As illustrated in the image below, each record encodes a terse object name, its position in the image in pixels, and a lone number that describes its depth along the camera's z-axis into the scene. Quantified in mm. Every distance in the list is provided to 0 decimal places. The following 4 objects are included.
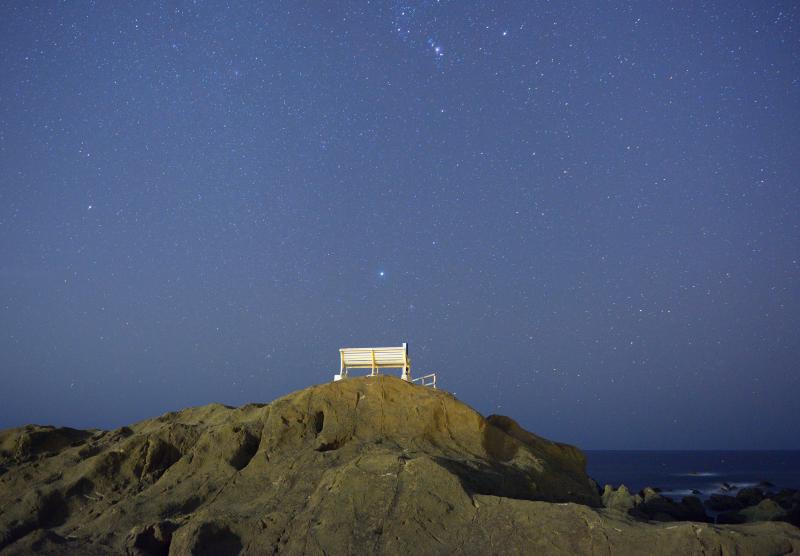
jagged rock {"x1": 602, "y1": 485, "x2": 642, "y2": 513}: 37394
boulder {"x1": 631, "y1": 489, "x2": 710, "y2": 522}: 34438
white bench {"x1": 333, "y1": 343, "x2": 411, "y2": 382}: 19016
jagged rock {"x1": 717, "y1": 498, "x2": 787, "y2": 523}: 34184
